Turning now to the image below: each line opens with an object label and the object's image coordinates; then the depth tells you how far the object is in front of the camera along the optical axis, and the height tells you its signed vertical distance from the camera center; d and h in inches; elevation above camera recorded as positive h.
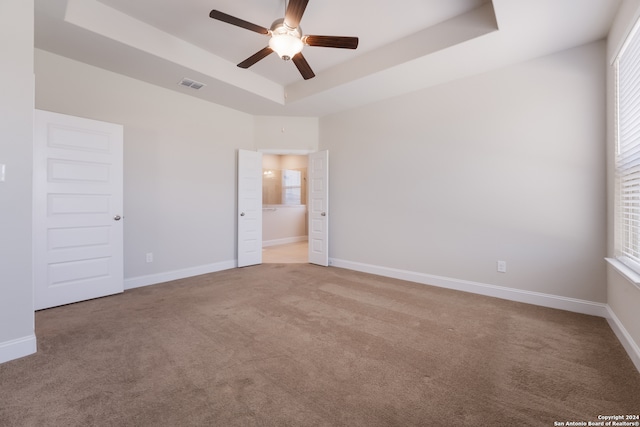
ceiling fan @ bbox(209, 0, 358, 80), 91.4 +61.3
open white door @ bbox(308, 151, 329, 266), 199.8 +0.5
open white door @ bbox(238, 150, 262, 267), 194.7 +0.4
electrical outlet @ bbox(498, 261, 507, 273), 131.3 -27.1
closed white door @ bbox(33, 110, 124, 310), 116.1 -0.4
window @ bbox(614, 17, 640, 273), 81.7 +18.5
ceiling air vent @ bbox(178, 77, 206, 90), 149.5 +68.1
